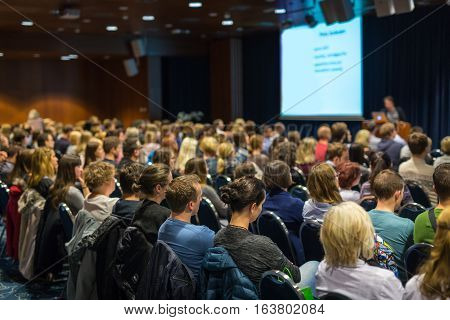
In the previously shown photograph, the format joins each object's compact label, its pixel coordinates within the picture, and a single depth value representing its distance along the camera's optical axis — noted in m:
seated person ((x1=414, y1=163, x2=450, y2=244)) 3.26
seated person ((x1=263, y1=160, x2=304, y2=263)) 4.25
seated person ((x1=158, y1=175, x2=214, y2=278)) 3.02
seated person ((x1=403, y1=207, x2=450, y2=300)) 2.14
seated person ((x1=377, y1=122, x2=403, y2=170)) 7.60
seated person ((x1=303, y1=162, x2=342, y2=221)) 4.01
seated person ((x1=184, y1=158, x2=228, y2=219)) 5.25
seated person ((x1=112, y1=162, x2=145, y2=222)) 3.75
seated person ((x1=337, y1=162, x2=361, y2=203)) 4.60
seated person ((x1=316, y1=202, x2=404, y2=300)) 2.39
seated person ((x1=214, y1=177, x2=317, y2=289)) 2.75
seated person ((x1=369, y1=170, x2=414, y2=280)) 3.40
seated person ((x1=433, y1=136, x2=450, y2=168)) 5.37
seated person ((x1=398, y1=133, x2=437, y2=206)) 5.66
